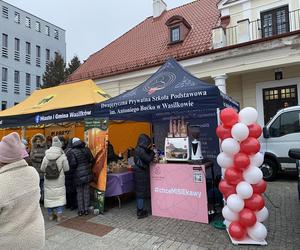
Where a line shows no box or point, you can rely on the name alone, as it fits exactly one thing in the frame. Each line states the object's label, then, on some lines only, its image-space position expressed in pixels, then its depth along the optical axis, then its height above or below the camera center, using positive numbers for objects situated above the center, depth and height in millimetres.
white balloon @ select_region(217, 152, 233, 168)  4625 -336
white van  8734 -81
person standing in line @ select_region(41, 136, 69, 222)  6004 -732
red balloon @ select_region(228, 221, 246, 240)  4438 -1392
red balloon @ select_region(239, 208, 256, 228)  4391 -1182
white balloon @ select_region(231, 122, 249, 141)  4422 +108
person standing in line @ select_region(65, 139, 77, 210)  6569 -1045
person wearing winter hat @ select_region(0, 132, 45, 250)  2236 -450
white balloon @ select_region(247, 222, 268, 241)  4359 -1389
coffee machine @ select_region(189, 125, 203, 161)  5600 -206
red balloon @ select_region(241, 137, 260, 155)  4477 -119
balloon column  4414 -593
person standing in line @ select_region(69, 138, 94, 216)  6293 -623
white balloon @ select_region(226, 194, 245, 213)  4426 -972
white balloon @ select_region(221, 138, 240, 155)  4500 -115
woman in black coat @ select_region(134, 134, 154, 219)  5895 -615
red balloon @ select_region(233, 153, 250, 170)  4430 -340
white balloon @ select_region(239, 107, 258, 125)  4555 +341
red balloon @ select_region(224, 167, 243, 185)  4519 -572
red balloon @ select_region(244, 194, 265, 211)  4438 -972
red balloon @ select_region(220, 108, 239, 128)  4664 +339
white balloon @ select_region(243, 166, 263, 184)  4398 -550
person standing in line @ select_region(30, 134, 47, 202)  7305 -233
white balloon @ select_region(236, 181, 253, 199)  4375 -767
